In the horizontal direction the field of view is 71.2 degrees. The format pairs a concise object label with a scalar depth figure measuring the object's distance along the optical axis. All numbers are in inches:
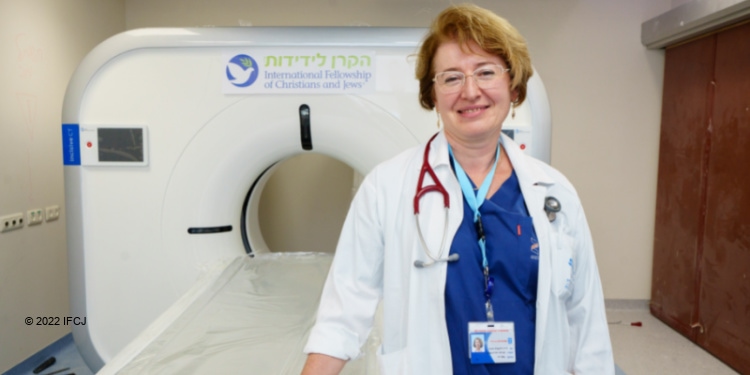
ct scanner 67.5
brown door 96.2
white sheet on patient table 44.8
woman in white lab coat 33.9
